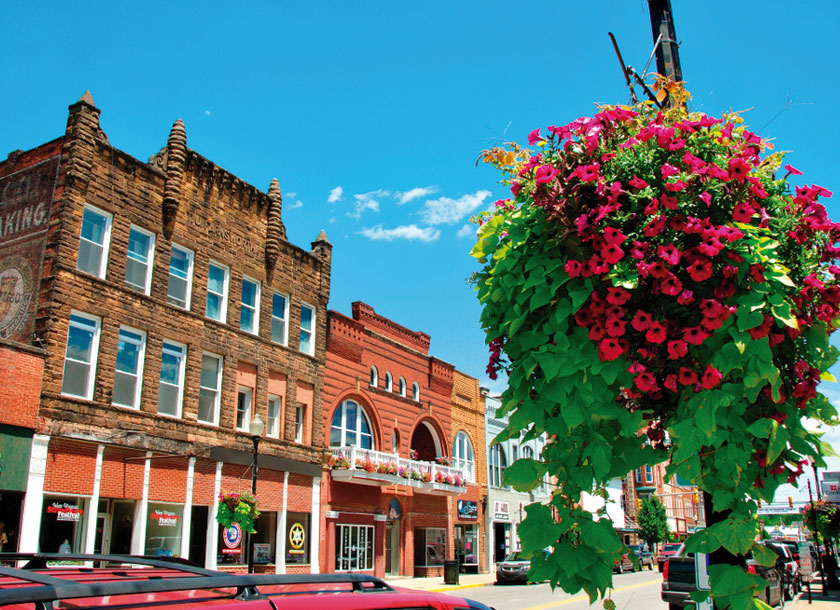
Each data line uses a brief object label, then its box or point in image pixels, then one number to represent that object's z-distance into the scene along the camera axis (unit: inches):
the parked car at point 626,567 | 1698.9
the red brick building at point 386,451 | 1171.3
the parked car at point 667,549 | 1586.9
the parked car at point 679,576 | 733.0
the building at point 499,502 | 1616.6
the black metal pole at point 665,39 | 176.1
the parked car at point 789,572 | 952.0
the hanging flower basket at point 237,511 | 798.5
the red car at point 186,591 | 80.5
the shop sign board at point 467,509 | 1503.4
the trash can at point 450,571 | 1194.6
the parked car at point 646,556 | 1826.0
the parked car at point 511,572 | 1242.0
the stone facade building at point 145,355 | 761.6
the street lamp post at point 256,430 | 685.9
